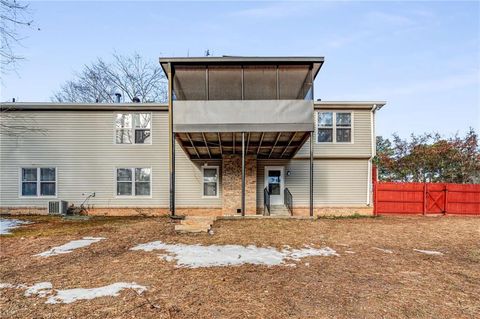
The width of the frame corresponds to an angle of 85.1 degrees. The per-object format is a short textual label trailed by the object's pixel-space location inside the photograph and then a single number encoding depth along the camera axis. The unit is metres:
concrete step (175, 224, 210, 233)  7.79
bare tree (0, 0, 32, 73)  6.72
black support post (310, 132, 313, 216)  9.84
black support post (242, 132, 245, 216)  9.46
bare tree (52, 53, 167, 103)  25.72
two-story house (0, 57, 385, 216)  12.02
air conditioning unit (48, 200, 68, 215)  11.62
